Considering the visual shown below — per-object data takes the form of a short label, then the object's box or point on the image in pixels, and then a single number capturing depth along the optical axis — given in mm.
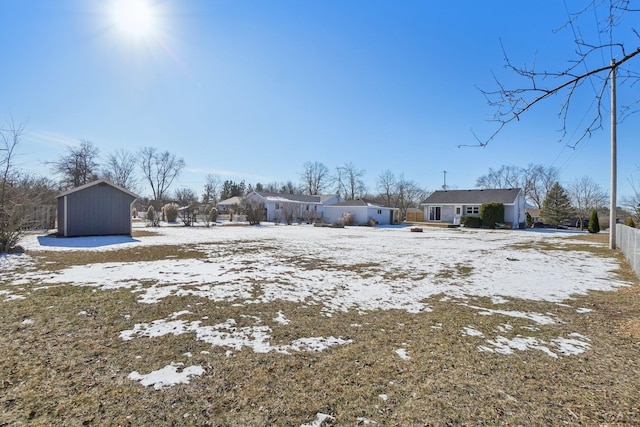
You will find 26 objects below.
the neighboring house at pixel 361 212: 34781
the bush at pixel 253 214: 29906
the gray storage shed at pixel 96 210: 14898
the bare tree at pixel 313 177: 61000
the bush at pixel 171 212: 30484
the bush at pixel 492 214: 28734
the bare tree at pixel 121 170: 46406
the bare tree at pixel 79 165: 33781
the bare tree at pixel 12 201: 9672
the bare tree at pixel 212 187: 57181
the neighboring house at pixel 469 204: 30639
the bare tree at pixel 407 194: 57969
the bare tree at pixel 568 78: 2418
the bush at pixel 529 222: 33731
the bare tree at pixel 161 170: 50375
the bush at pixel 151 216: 26503
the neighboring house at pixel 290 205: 35281
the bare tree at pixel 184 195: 49938
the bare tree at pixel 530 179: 53781
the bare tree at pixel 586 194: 51562
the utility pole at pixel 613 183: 13258
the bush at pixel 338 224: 29391
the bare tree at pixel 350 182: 59531
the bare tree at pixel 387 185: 57938
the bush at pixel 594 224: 24188
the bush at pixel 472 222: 29812
